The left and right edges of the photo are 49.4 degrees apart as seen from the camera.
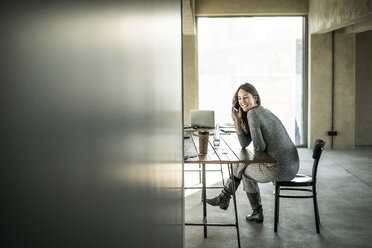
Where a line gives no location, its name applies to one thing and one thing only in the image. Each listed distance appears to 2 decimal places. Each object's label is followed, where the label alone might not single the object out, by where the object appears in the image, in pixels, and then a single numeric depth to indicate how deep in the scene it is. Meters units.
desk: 3.09
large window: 8.50
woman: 3.52
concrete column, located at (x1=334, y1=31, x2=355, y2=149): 8.21
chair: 3.58
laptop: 5.81
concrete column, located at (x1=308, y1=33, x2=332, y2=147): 8.25
